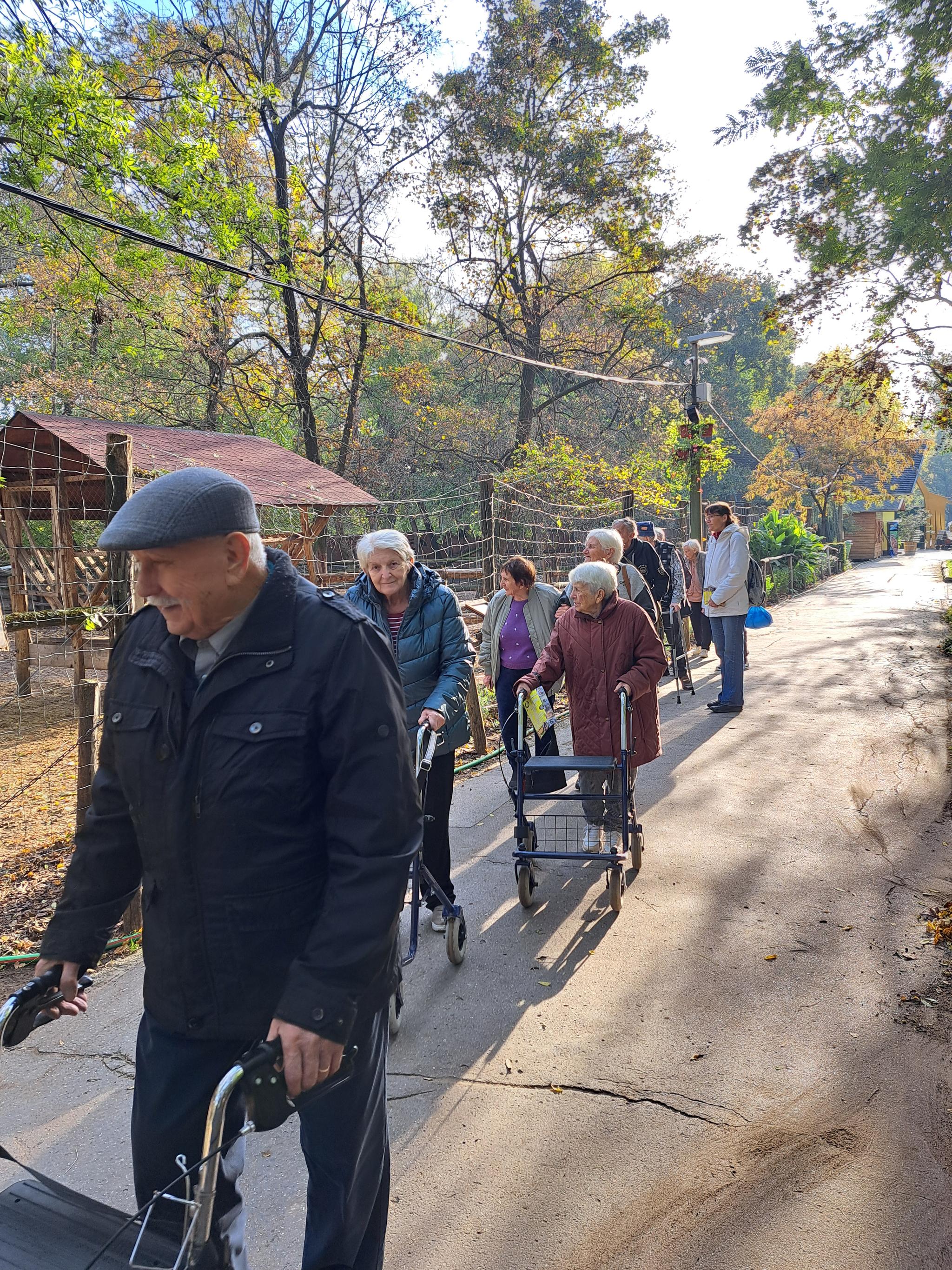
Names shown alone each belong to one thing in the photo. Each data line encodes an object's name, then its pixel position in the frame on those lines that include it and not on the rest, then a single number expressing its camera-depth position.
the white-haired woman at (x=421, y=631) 4.09
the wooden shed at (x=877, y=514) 49.06
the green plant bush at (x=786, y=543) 25.34
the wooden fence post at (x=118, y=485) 4.43
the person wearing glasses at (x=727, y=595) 8.98
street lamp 16.42
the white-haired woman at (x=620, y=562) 6.26
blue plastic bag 9.46
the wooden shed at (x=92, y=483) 9.33
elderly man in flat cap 1.65
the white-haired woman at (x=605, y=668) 4.99
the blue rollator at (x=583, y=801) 4.65
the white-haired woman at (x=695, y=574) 11.52
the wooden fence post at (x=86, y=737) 4.73
